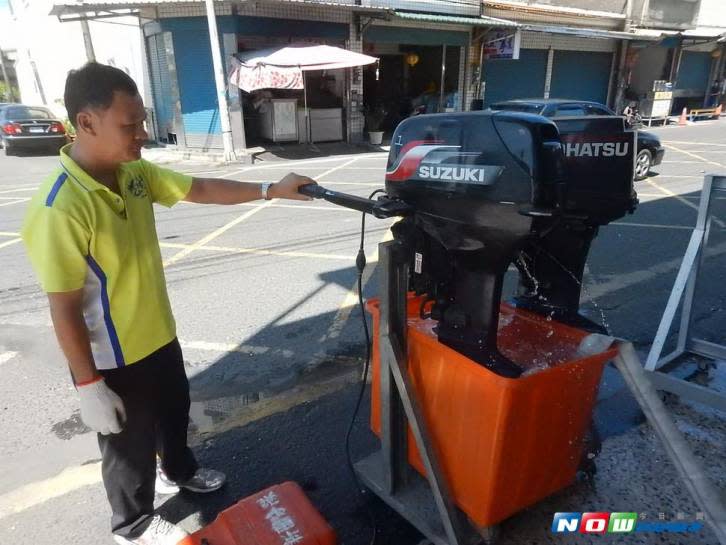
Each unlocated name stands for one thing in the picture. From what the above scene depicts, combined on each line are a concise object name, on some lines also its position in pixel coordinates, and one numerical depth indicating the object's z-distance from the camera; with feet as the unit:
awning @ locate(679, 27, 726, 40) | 74.06
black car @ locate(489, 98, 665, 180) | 24.26
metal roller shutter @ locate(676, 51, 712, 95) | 80.52
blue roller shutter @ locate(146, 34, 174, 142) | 46.85
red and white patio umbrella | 38.63
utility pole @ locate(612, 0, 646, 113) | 69.46
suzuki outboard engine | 5.12
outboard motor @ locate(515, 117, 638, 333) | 7.50
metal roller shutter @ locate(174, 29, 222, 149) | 43.11
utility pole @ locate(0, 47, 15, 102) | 102.04
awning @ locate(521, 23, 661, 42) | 57.52
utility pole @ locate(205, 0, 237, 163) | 36.86
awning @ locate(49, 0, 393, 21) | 40.29
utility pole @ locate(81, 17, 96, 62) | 50.06
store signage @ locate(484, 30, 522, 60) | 54.49
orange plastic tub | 5.48
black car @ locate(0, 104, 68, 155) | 47.55
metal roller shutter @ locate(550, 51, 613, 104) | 67.26
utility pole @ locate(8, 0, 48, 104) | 86.58
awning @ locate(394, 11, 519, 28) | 47.98
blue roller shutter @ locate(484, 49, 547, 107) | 61.57
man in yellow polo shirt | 5.24
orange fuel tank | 5.35
